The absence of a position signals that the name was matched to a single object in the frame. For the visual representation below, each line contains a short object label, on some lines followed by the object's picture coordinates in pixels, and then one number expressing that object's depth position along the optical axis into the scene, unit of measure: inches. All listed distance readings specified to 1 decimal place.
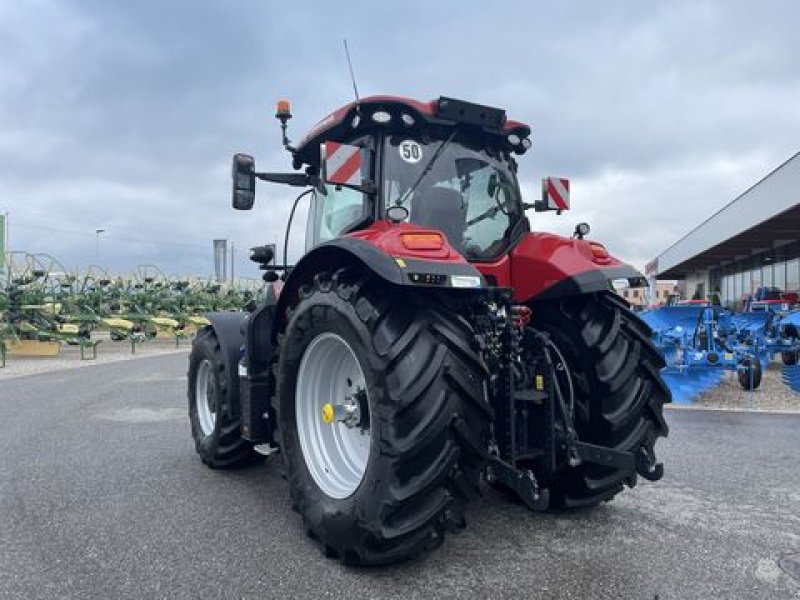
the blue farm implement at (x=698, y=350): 331.6
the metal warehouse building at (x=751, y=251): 670.5
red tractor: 112.2
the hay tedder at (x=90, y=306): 627.5
